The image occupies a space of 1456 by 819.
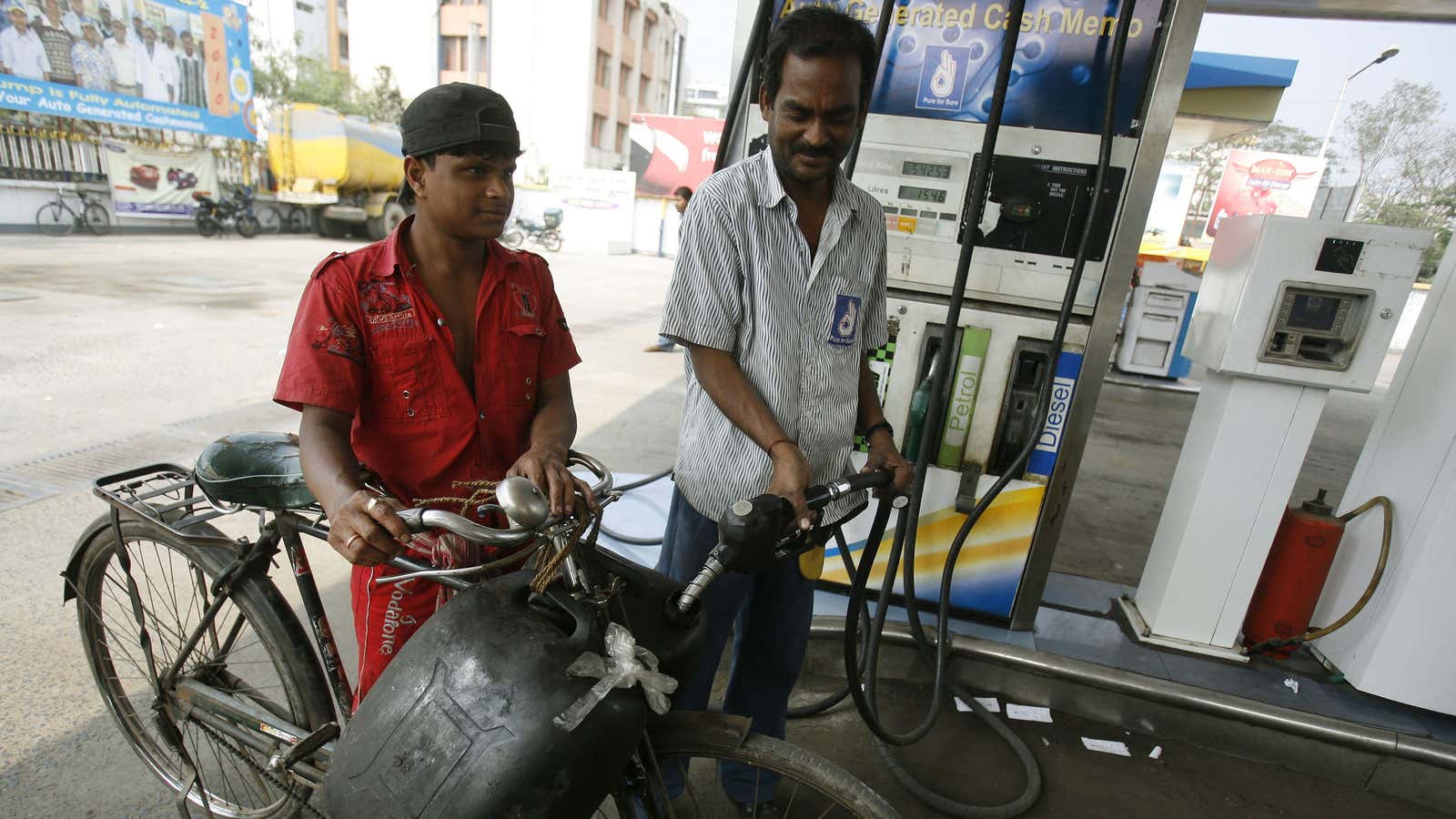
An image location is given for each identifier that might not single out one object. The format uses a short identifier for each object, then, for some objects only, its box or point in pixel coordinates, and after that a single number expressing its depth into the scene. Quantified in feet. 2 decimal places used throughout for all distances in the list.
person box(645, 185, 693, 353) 25.33
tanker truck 53.98
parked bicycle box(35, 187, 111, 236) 44.37
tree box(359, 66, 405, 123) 108.27
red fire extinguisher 8.85
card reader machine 7.93
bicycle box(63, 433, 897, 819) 3.52
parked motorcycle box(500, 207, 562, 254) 64.44
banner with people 42.32
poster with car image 48.26
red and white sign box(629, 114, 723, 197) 80.33
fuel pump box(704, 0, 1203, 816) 7.64
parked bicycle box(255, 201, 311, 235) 58.59
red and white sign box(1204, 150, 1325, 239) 51.78
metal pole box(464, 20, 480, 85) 110.32
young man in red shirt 4.34
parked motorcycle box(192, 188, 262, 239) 51.01
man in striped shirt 4.78
